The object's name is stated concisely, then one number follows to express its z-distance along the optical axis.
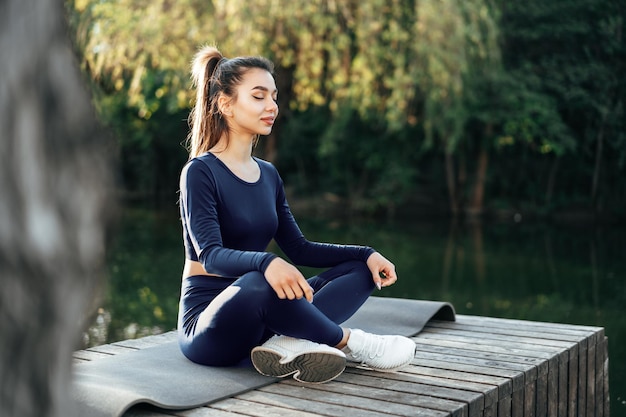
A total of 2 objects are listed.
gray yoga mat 2.35
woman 2.65
